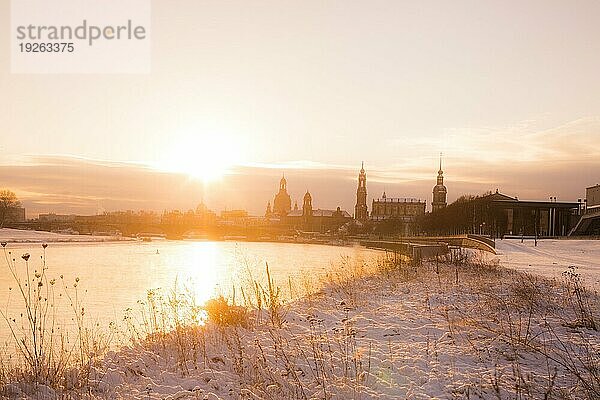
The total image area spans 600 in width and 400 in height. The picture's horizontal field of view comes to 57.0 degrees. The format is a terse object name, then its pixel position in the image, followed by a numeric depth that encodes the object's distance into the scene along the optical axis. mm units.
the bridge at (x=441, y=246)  38047
